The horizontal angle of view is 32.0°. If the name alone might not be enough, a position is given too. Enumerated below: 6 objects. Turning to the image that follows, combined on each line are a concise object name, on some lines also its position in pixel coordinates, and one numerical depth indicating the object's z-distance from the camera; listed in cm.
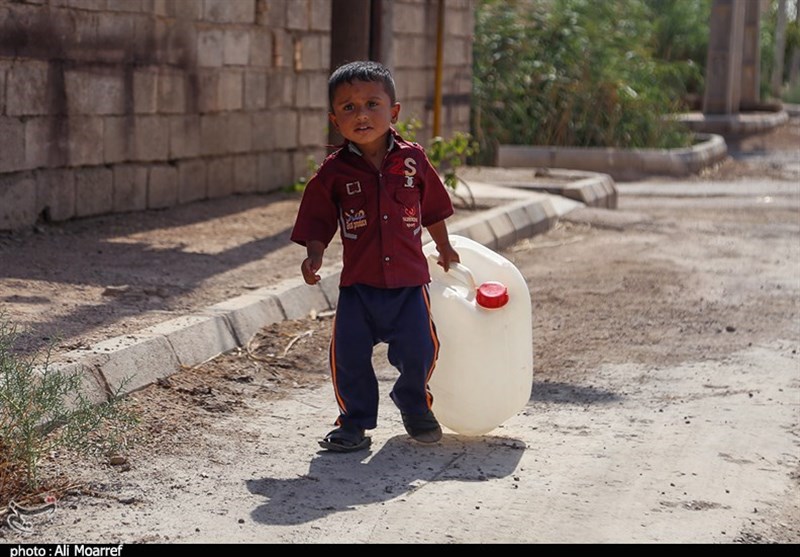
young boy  477
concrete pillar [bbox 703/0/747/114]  2303
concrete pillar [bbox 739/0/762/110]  2745
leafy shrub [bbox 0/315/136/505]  419
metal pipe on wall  1415
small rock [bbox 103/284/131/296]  675
